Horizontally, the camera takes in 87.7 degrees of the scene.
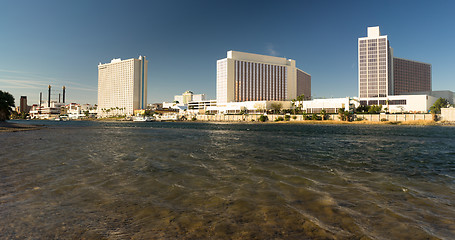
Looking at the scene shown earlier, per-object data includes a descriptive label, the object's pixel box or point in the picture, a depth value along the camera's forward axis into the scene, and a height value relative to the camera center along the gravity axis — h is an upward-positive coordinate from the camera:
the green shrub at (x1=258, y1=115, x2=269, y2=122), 163.25 +1.81
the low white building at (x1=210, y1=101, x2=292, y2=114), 187.50 +11.91
